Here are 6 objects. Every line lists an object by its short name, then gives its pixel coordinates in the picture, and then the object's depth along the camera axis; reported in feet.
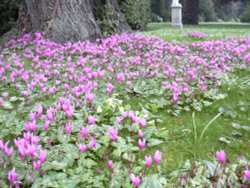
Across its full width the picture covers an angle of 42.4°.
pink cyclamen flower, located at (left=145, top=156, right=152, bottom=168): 8.04
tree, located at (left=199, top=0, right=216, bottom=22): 175.73
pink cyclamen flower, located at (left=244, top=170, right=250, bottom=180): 7.84
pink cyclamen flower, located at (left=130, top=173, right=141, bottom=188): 7.57
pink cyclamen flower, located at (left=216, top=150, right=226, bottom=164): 8.08
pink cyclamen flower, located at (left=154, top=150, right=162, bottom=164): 8.28
